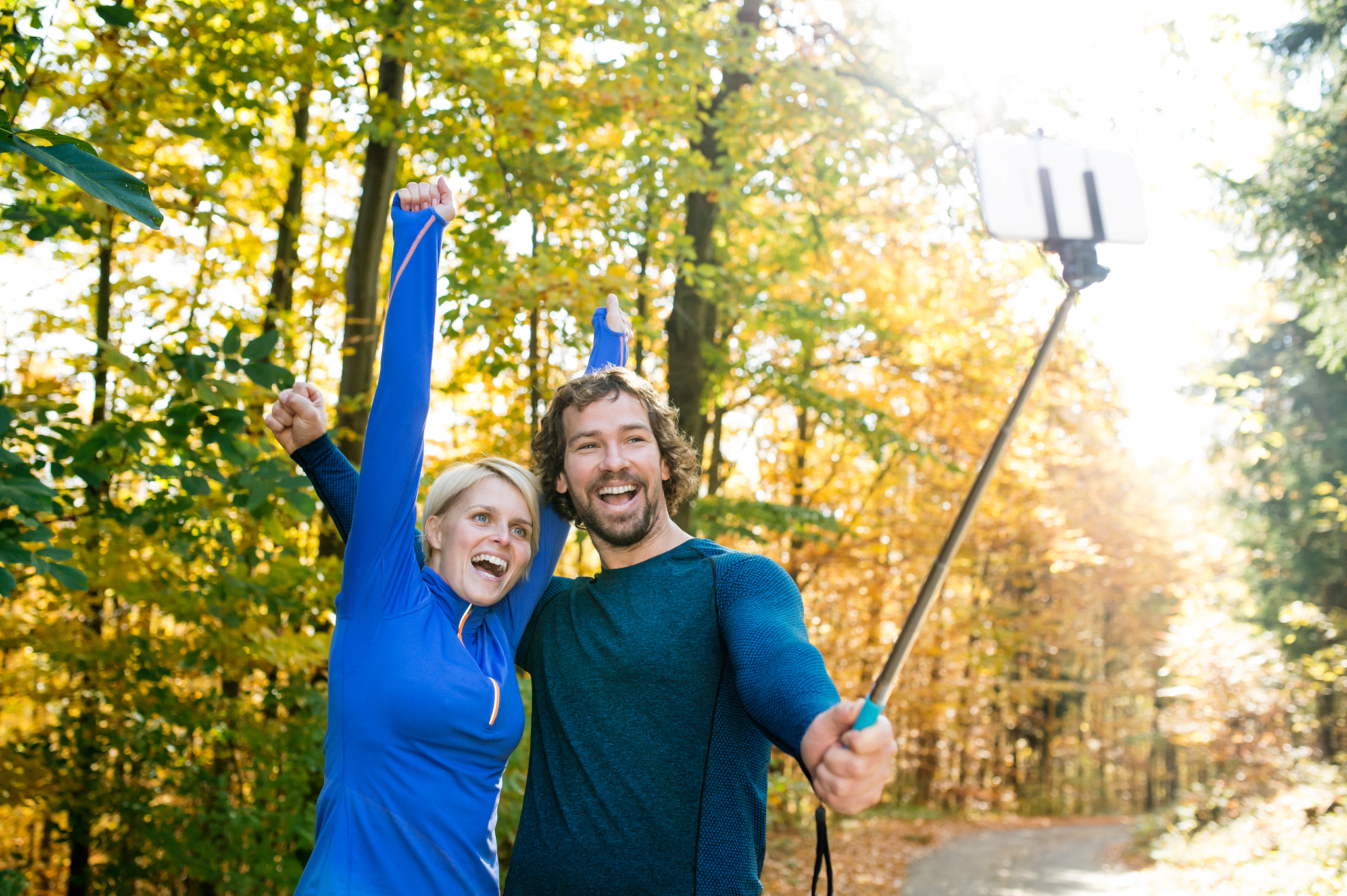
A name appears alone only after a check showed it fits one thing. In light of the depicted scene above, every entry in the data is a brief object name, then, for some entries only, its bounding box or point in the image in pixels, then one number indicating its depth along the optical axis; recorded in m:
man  1.97
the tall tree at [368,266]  7.17
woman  2.02
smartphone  1.91
